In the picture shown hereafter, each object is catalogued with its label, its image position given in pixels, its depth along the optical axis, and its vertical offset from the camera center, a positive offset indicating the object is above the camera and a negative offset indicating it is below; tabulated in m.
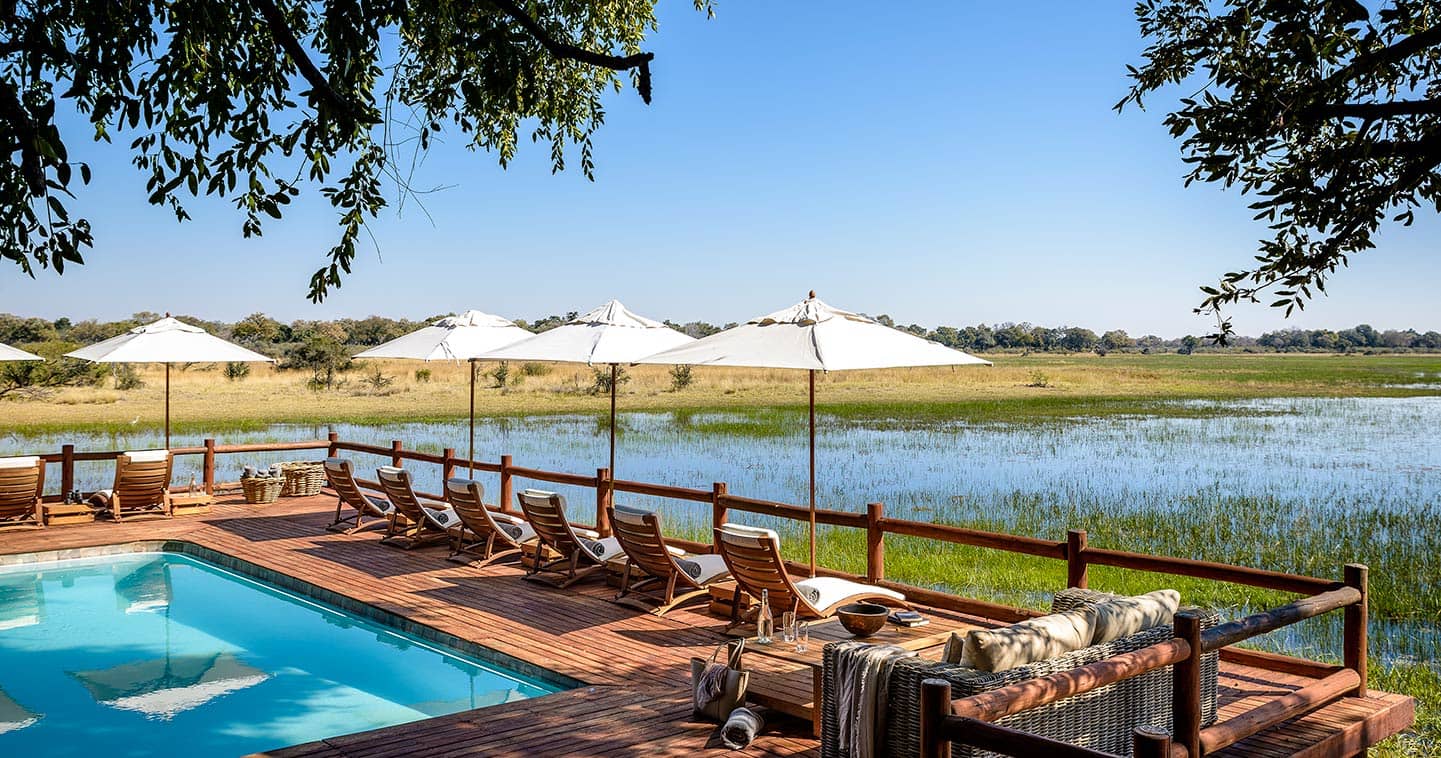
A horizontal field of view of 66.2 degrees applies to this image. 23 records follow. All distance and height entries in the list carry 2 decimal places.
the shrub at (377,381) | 39.30 -0.24
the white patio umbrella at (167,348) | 12.80 +0.32
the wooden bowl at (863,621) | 5.91 -1.33
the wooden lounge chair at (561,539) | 8.96 -1.38
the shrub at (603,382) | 41.25 -0.31
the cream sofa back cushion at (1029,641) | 4.37 -1.10
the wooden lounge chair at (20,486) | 11.28 -1.15
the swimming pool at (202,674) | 6.32 -1.99
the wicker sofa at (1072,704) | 4.39 -1.43
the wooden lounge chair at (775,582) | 7.02 -1.38
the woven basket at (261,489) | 13.70 -1.42
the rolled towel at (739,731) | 5.39 -1.75
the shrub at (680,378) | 43.50 -0.18
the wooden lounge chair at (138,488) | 12.18 -1.27
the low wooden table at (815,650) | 5.46 -1.48
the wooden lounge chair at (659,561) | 8.02 -1.42
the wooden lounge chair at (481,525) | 9.79 -1.39
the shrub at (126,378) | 36.12 -0.10
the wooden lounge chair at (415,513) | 10.56 -1.37
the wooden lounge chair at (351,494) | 11.35 -1.26
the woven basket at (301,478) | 14.48 -1.36
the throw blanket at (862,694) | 4.55 -1.34
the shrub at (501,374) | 42.19 +0.00
